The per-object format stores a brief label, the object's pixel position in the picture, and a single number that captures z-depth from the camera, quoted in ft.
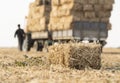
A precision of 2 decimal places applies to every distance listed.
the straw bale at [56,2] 85.20
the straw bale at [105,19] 82.92
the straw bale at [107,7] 82.79
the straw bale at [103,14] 82.40
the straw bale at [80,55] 37.68
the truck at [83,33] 80.59
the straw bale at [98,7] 81.66
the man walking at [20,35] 101.29
